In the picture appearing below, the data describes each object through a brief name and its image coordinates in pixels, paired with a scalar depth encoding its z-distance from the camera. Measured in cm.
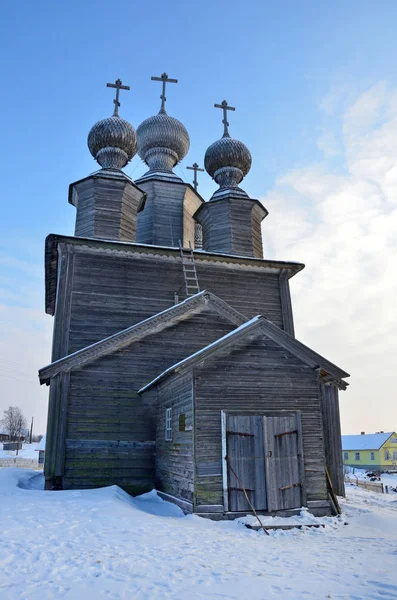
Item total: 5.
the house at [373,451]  6156
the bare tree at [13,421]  12550
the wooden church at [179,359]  1082
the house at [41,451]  3560
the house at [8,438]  10722
